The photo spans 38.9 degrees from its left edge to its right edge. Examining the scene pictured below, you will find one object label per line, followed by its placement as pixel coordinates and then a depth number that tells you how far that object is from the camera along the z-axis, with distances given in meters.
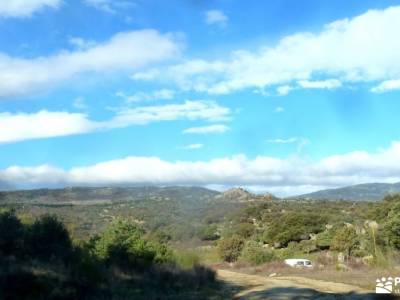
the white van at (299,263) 39.62
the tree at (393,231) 40.25
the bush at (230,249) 51.06
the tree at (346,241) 44.06
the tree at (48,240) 20.48
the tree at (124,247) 26.59
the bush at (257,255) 45.41
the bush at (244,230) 64.62
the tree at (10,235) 20.02
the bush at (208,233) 60.41
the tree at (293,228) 60.41
